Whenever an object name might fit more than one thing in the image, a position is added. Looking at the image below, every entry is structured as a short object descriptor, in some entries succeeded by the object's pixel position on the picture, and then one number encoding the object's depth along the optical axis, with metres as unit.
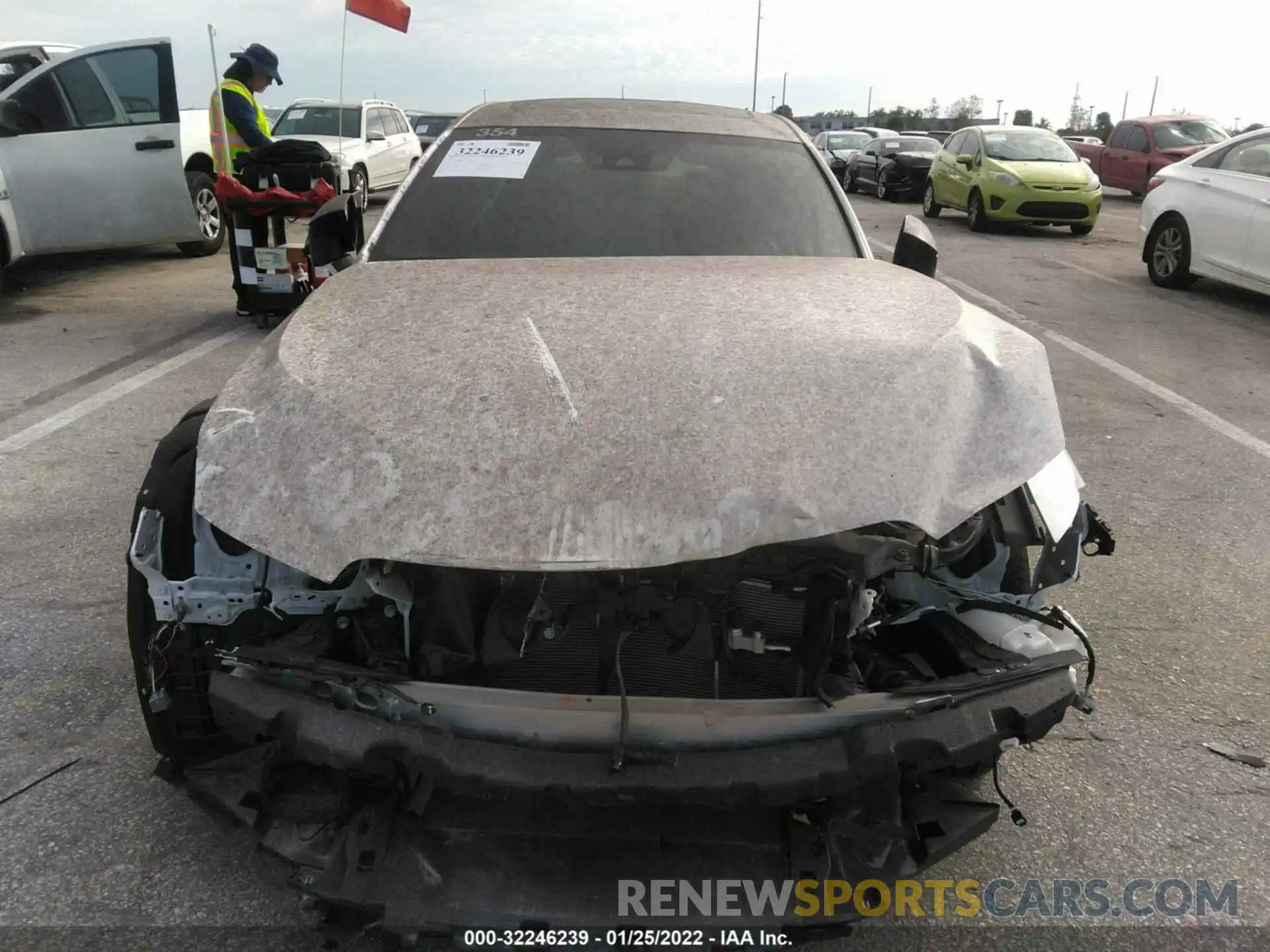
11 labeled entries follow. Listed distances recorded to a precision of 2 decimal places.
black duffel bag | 7.27
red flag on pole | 7.75
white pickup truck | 8.05
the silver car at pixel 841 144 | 23.19
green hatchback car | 14.12
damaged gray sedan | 1.85
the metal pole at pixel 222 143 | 7.68
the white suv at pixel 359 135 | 14.91
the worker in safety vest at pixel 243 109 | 7.61
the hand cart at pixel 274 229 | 7.19
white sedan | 8.55
